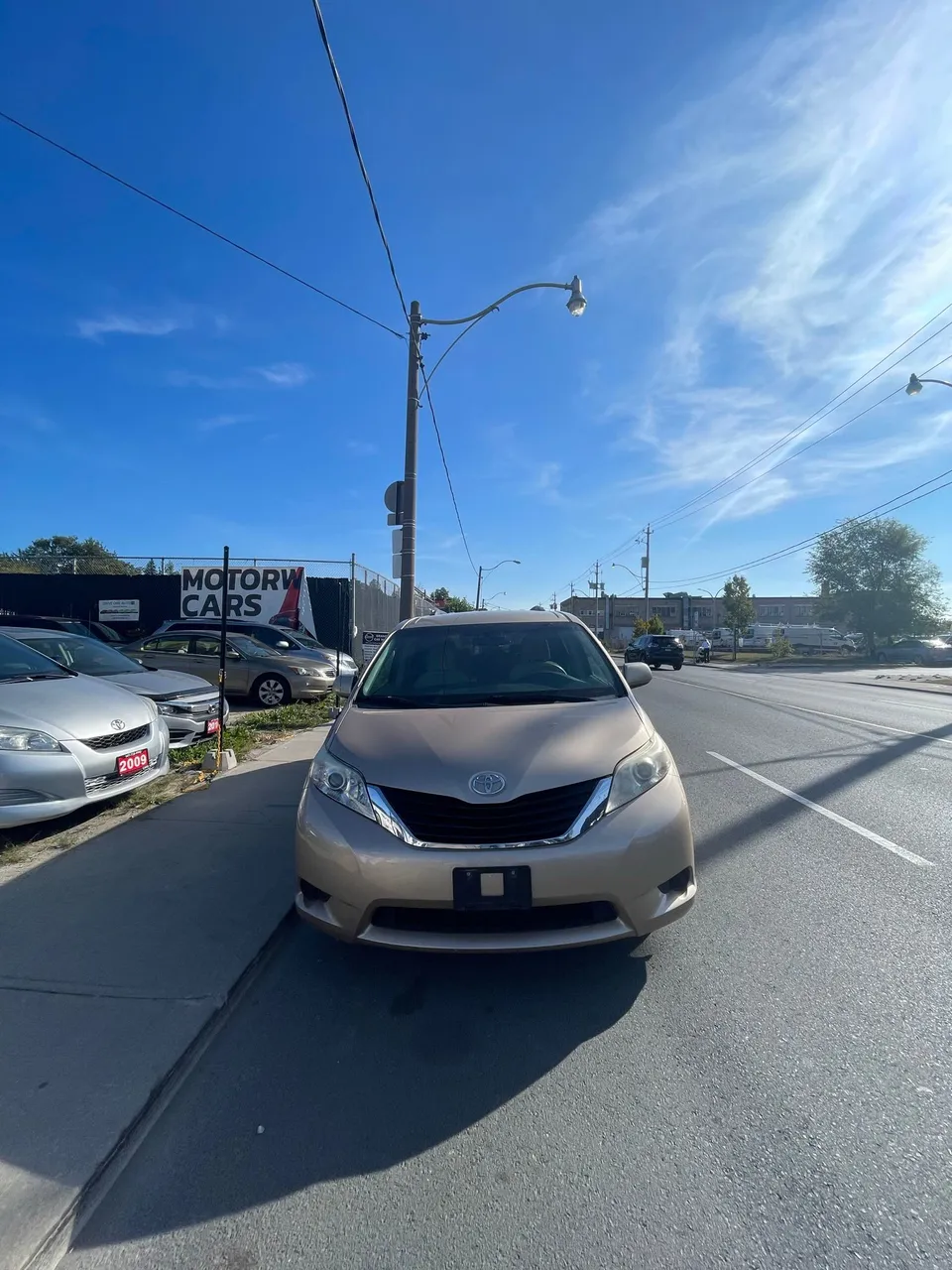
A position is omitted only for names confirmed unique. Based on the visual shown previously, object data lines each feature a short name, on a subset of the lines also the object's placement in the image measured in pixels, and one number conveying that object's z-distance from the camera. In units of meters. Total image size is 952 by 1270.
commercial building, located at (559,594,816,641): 117.62
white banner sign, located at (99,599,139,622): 22.09
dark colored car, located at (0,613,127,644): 11.74
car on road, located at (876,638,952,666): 42.81
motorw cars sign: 21.70
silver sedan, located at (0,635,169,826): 4.46
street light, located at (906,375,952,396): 21.44
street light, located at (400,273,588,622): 11.11
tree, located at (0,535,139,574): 23.64
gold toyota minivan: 2.61
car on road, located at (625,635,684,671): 31.39
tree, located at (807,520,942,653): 48.81
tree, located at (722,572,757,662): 54.25
